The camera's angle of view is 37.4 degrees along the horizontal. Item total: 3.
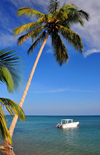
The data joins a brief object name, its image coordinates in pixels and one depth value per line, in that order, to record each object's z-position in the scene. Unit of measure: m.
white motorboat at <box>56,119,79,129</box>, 42.92
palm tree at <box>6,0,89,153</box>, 12.35
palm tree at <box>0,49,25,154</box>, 4.62
